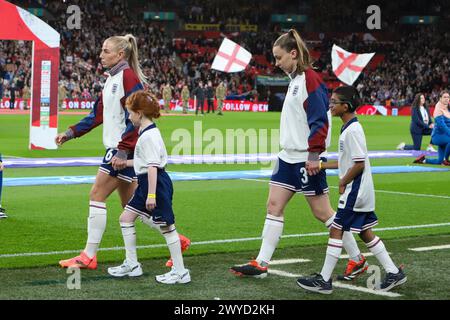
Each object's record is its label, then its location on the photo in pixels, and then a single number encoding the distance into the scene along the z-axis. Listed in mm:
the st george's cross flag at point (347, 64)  46438
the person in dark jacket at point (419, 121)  23902
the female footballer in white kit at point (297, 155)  7906
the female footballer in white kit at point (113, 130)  8297
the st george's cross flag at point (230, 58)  43969
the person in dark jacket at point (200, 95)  49125
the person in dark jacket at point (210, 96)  50553
